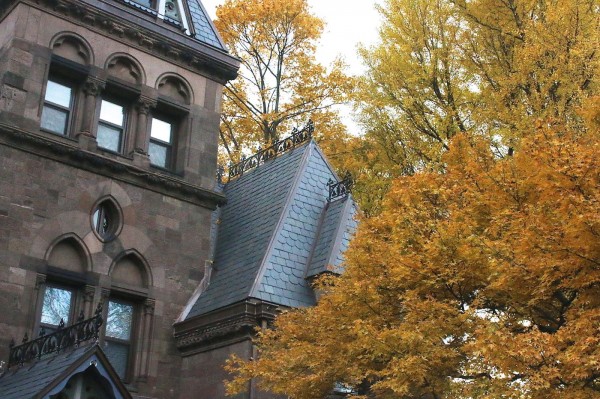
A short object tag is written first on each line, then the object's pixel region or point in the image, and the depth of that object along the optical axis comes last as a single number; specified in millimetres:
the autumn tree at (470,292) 11180
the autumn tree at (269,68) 34281
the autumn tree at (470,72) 18953
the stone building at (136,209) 17969
